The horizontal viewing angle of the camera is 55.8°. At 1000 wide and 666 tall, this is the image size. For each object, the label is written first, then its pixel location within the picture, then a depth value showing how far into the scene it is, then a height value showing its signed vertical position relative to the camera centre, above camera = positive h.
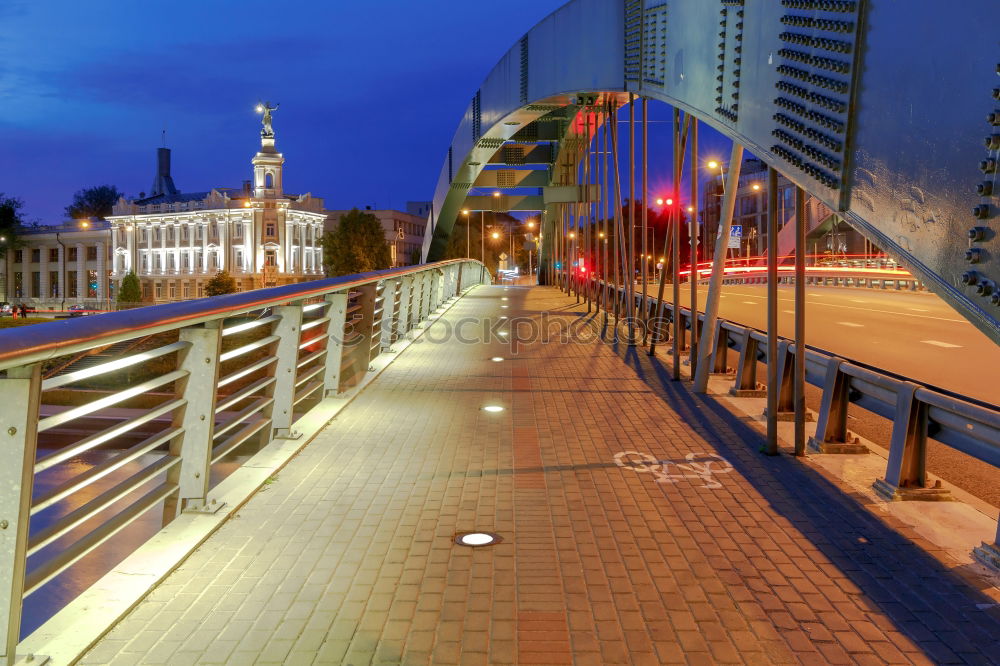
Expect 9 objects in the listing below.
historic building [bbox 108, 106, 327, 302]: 123.94 -0.15
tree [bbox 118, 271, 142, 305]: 111.57 -6.80
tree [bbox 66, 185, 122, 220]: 171.38 +5.47
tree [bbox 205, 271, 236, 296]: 102.69 -5.38
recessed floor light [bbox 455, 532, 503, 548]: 5.16 -1.63
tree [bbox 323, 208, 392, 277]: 105.19 -0.51
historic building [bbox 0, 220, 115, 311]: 134.50 -4.93
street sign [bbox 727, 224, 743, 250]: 52.22 +1.01
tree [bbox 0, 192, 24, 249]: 110.31 +1.05
